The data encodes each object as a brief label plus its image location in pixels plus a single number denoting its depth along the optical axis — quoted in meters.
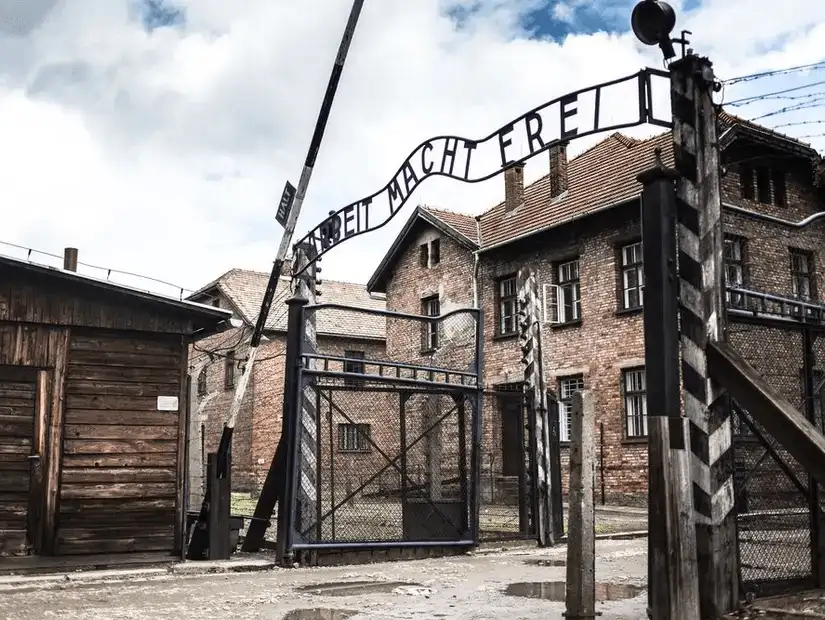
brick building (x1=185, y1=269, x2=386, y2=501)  32.06
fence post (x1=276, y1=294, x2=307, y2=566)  10.26
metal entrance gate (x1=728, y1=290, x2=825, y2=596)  6.96
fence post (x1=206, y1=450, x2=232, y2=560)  11.02
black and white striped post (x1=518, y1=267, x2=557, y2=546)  12.50
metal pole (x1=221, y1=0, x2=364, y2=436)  11.66
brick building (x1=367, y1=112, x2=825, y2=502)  21.64
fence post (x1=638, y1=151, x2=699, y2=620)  6.04
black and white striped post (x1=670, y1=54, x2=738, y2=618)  6.33
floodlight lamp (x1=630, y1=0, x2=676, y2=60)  6.79
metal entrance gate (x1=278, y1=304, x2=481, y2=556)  10.34
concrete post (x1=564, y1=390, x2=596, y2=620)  6.37
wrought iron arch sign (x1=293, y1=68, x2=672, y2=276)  7.52
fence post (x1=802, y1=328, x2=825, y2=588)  7.12
